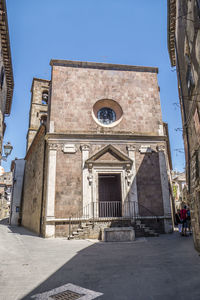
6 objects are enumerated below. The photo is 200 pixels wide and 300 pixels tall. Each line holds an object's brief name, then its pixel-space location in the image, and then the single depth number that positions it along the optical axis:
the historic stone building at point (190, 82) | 6.78
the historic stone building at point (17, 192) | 22.42
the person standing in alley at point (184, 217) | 11.55
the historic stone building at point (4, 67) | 11.26
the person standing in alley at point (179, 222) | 12.14
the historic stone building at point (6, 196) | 33.72
